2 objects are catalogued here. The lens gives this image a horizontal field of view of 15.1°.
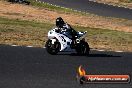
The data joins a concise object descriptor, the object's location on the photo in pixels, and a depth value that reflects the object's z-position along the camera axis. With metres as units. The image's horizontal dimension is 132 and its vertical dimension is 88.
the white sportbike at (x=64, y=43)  22.28
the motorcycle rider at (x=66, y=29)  22.53
